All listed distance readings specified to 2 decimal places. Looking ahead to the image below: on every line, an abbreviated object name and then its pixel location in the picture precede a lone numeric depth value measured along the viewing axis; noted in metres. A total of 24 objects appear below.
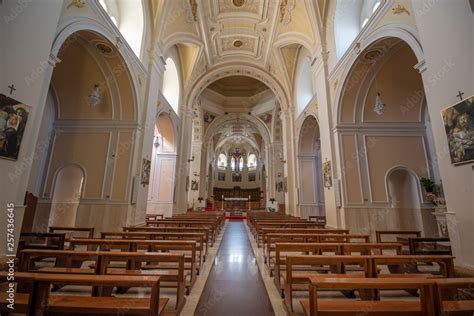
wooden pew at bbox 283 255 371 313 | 2.39
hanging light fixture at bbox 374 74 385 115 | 5.80
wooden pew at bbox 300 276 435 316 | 1.69
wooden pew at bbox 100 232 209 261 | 4.02
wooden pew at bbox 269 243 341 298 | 3.03
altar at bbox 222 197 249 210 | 28.71
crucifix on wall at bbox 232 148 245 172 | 35.77
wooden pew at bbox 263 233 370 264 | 4.01
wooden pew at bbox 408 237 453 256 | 3.87
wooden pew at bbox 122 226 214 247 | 4.89
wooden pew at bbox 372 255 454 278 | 2.43
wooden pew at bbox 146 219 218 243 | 6.36
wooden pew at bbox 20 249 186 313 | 2.42
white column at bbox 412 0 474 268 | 3.04
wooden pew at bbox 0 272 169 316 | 1.64
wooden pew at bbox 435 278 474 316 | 1.66
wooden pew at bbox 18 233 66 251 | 3.83
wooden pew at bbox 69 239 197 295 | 3.18
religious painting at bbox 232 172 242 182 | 34.88
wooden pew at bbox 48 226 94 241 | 4.65
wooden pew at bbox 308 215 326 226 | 9.54
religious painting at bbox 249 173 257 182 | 34.78
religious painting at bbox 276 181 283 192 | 17.49
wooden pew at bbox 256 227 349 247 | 4.89
